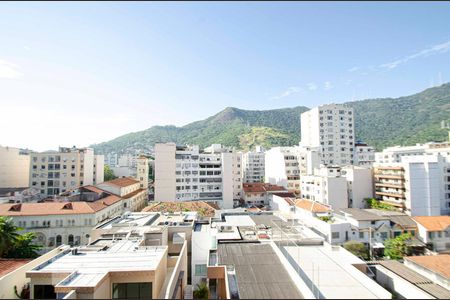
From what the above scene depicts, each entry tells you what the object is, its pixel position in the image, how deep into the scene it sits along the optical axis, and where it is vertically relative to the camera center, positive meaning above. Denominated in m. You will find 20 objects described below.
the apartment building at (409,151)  58.54 +3.16
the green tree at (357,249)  27.86 -9.11
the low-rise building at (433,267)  17.08 -7.33
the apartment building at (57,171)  53.28 -1.07
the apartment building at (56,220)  32.66 -6.93
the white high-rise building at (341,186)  45.62 -4.03
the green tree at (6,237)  22.13 -6.13
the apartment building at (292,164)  59.94 +0.07
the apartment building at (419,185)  40.66 -3.41
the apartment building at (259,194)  52.47 -5.97
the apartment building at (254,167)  90.75 -0.83
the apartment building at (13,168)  55.56 -0.43
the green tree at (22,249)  23.45 -7.73
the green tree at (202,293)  16.66 -8.27
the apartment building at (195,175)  53.56 -2.20
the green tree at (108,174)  73.00 -2.48
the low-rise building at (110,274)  11.06 -5.08
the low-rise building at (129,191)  48.62 -5.33
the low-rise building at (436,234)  31.12 -8.52
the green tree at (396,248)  27.22 -8.97
